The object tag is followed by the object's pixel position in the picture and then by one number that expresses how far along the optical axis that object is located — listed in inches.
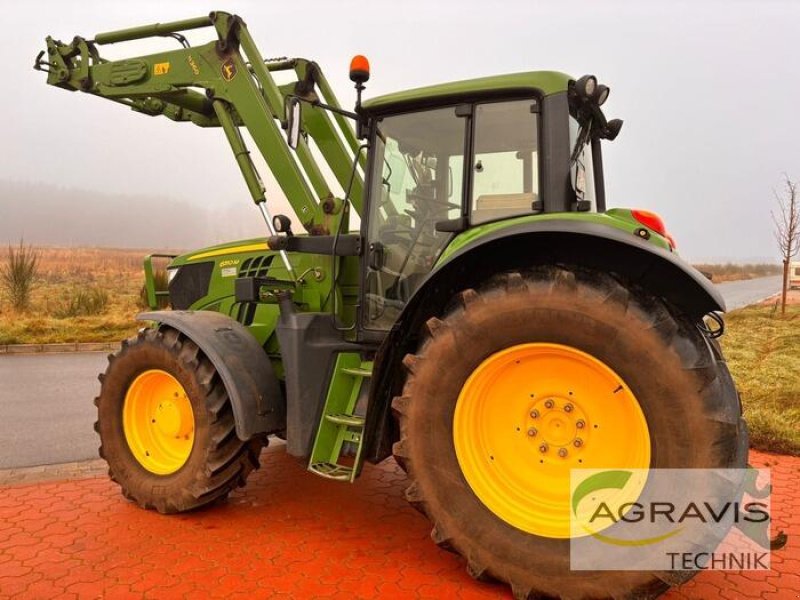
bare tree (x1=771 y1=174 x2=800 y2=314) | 639.8
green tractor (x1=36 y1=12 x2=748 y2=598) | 97.7
